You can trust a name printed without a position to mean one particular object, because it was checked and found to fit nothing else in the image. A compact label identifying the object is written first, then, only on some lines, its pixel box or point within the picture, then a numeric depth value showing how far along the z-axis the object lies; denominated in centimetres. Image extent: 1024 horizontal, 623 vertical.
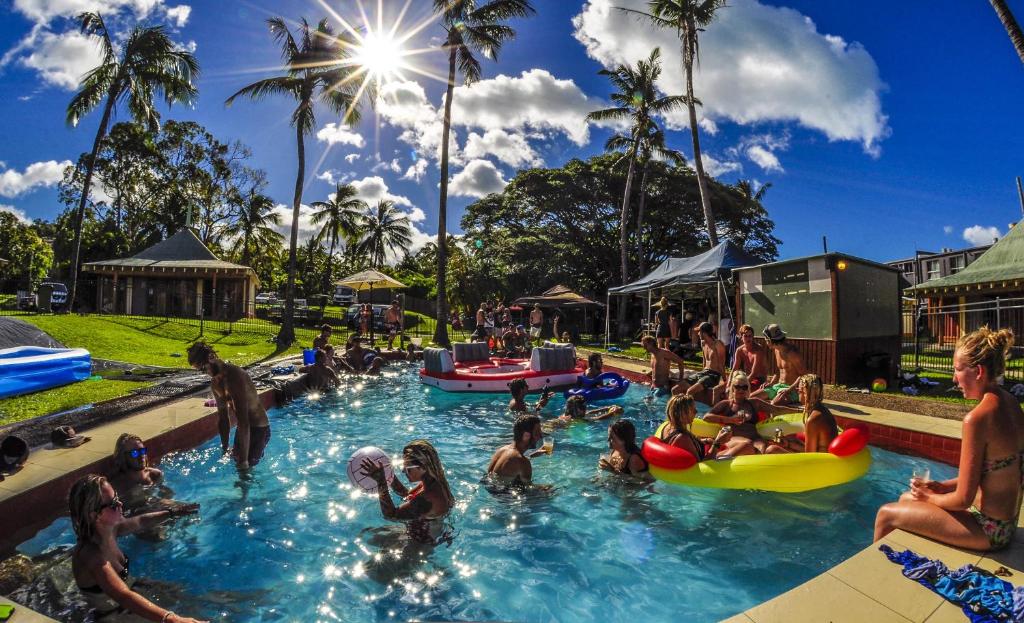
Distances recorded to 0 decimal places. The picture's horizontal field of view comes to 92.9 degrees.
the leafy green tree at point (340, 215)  3883
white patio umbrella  2056
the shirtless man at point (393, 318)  1834
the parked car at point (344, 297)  3641
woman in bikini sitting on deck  285
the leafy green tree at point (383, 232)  4419
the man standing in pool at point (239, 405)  518
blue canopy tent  1306
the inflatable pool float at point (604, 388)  1012
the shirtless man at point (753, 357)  877
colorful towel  245
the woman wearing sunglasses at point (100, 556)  278
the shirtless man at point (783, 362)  830
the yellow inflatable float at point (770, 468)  507
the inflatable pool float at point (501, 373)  1103
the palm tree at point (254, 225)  3856
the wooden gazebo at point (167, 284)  2517
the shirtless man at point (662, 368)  1022
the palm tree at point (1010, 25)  948
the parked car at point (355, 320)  2500
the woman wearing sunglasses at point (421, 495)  399
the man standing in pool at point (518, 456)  520
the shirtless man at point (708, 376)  877
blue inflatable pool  795
